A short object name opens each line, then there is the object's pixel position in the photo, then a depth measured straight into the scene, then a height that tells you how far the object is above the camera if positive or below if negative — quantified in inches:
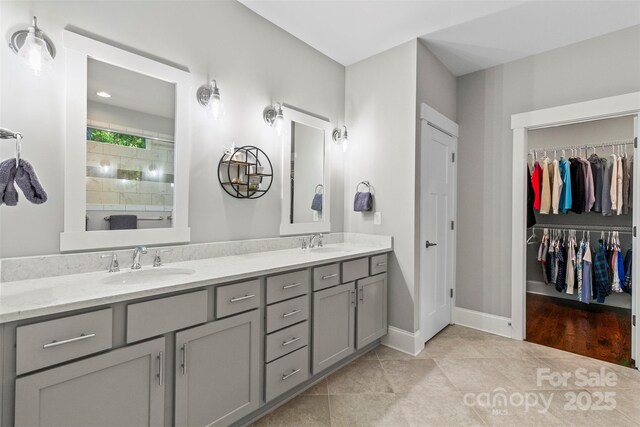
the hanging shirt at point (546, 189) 134.6 +12.4
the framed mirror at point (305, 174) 104.0 +14.7
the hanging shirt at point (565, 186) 131.0 +13.5
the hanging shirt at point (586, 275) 134.7 -24.9
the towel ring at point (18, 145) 49.3 +10.9
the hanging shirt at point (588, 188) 129.0 +12.5
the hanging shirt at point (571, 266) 143.4 -22.3
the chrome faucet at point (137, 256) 67.6 -9.2
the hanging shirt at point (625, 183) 124.2 +14.2
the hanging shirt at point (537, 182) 136.5 +15.6
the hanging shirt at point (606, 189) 127.0 +11.9
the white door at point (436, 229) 111.0 -4.7
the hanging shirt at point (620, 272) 131.6 -22.8
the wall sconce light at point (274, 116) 97.5 +31.3
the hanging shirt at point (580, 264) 138.7 -20.8
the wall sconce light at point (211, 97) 80.8 +30.7
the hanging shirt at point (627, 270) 130.8 -21.7
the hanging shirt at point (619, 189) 123.5 +11.6
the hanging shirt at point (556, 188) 132.3 +12.7
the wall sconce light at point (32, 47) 55.2 +29.8
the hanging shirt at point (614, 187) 124.3 +12.3
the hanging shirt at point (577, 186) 130.8 +13.4
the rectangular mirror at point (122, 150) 62.5 +14.4
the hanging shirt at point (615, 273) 131.1 -23.3
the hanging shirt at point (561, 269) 146.8 -24.3
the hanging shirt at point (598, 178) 129.2 +16.8
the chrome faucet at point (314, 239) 109.1 -8.4
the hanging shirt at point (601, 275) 132.9 -24.5
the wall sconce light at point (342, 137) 120.7 +30.8
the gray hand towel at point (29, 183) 49.6 +4.8
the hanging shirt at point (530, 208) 135.0 +4.2
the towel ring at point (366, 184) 117.6 +12.2
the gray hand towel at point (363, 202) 113.7 +5.2
